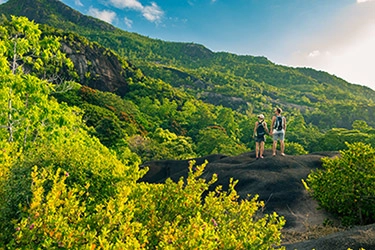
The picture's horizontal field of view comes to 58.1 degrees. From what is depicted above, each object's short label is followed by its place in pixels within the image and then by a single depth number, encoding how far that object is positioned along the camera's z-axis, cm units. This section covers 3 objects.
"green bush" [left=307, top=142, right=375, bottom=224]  1012
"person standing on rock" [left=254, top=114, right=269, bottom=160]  1508
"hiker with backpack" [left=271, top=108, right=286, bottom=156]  1472
